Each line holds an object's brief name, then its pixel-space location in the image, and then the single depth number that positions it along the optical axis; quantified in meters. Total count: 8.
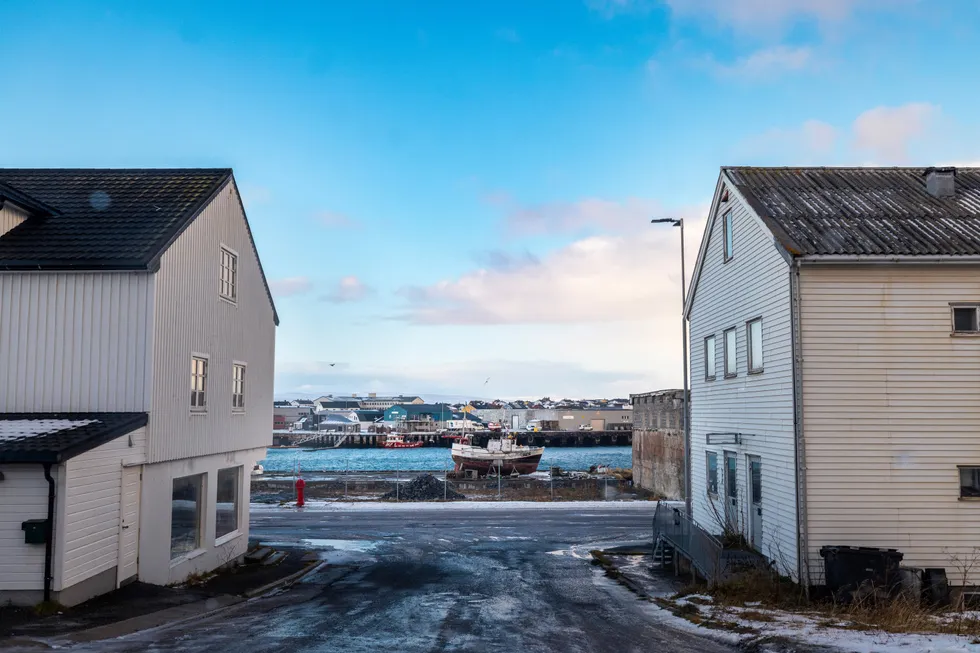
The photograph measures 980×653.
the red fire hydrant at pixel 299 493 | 40.56
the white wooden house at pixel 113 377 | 14.08
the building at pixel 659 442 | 43.38
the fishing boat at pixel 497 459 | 80.06
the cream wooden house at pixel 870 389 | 16.91
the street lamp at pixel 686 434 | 25.56
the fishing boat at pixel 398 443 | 187.62
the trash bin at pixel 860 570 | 15.55
